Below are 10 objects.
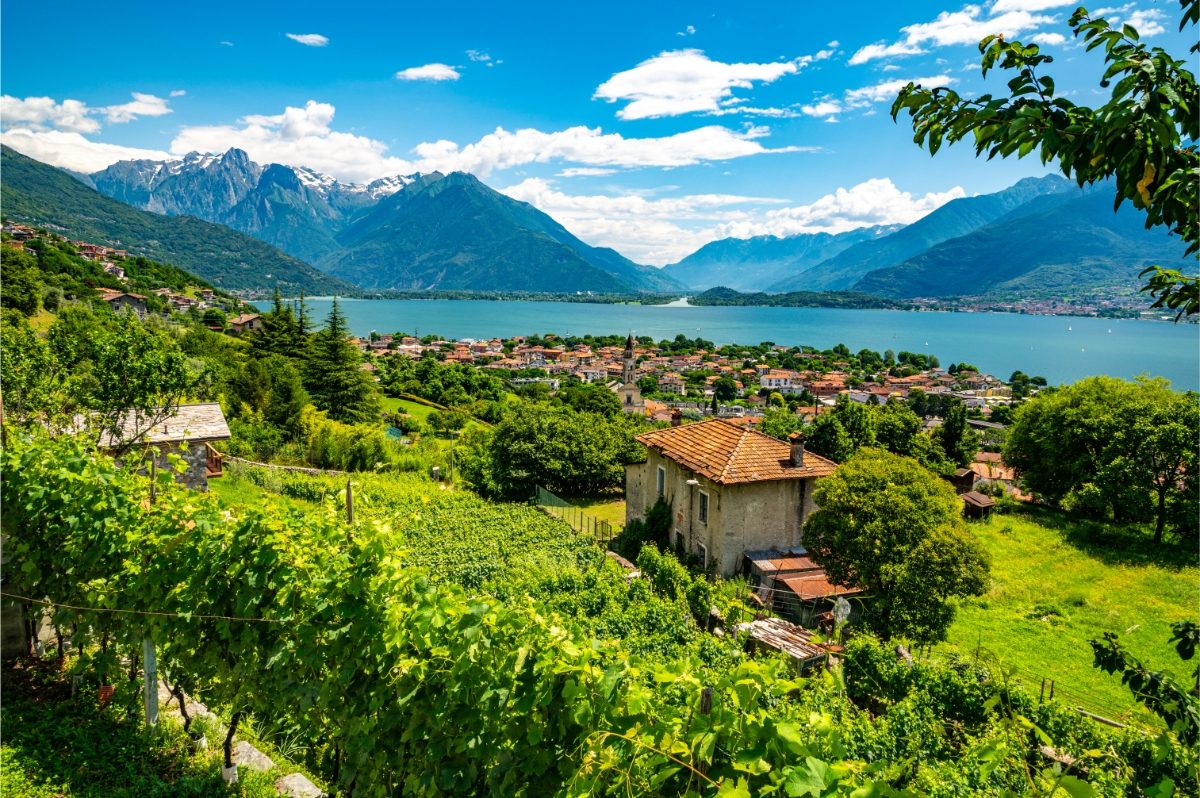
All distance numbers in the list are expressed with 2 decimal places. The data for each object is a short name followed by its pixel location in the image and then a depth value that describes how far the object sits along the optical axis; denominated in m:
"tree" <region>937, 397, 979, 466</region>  39.56
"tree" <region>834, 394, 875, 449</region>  31.53
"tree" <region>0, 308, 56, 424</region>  14.43
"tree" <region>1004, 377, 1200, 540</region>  25.28
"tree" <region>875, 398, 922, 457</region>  32.75
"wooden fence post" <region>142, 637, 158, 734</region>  5.59
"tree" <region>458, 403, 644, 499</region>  30.66
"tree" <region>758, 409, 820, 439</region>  38.01
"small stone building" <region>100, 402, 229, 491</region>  17.64
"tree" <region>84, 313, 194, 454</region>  15.23
